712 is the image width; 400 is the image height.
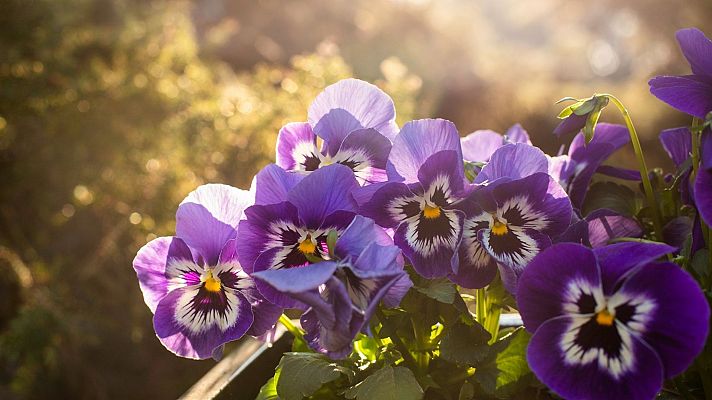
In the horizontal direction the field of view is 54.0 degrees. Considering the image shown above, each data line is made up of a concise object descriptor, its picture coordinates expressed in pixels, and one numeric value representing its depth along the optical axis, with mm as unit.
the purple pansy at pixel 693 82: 633
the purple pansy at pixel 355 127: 686
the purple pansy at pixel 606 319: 525
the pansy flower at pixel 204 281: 655
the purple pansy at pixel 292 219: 618
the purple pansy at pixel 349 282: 538
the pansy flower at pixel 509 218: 633
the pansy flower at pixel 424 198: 626
